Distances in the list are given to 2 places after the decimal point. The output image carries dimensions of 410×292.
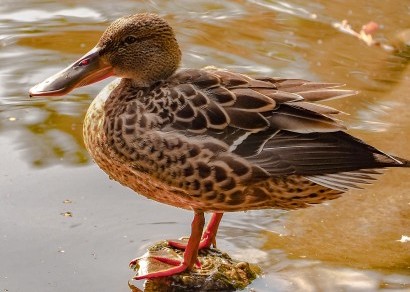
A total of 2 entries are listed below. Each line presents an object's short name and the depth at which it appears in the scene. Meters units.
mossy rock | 11.11
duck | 10.55
